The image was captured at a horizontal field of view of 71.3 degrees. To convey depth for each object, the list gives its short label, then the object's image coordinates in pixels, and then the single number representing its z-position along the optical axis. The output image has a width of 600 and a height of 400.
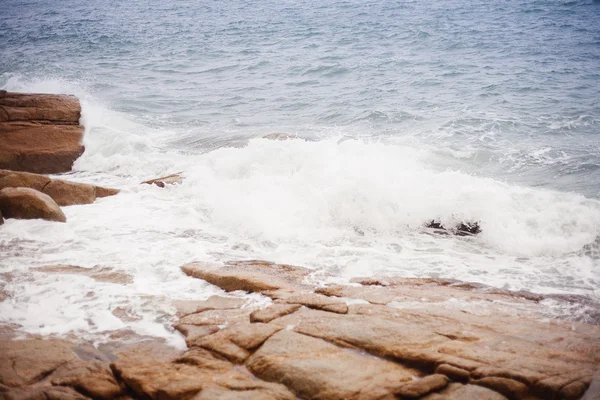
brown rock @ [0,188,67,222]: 6.72
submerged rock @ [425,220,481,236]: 6.88
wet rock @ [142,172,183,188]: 8.83
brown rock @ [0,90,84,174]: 9.84
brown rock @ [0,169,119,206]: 7.64
